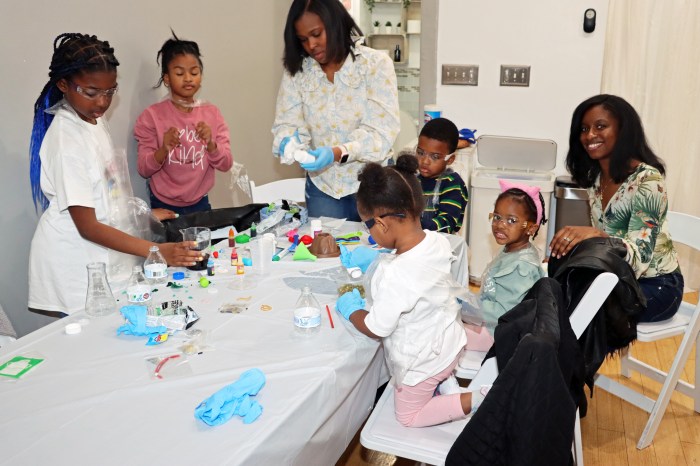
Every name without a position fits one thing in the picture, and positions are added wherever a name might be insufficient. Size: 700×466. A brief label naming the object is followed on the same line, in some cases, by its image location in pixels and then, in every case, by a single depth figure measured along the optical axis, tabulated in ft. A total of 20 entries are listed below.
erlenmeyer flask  5.60
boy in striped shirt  8.32
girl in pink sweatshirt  8.84
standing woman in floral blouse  7.98
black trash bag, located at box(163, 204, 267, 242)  7.72
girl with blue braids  6.26
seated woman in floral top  6.95
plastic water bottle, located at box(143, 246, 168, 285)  6.21
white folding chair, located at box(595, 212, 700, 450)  7.15
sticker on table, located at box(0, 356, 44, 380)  4.55
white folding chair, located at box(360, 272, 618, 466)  4.91
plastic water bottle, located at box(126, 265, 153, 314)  5.70
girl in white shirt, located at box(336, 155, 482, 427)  5.07
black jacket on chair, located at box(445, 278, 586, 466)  3.84
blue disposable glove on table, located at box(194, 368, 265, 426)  3.90
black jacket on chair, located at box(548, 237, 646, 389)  5.30
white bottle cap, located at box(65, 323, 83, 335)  5.17
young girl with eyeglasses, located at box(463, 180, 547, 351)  6.51
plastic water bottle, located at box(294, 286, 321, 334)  5.14
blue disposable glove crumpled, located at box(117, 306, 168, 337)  5.14
